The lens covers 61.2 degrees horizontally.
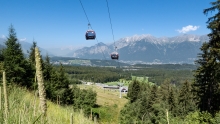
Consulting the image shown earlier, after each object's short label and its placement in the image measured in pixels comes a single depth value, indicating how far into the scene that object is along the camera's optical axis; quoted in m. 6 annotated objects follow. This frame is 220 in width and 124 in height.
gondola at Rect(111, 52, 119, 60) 29.60
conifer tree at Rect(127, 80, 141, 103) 61.88
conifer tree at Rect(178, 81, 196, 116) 39.59
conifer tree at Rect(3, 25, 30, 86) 21.19
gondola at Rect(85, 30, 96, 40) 21.89
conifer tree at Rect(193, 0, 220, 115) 20.77
